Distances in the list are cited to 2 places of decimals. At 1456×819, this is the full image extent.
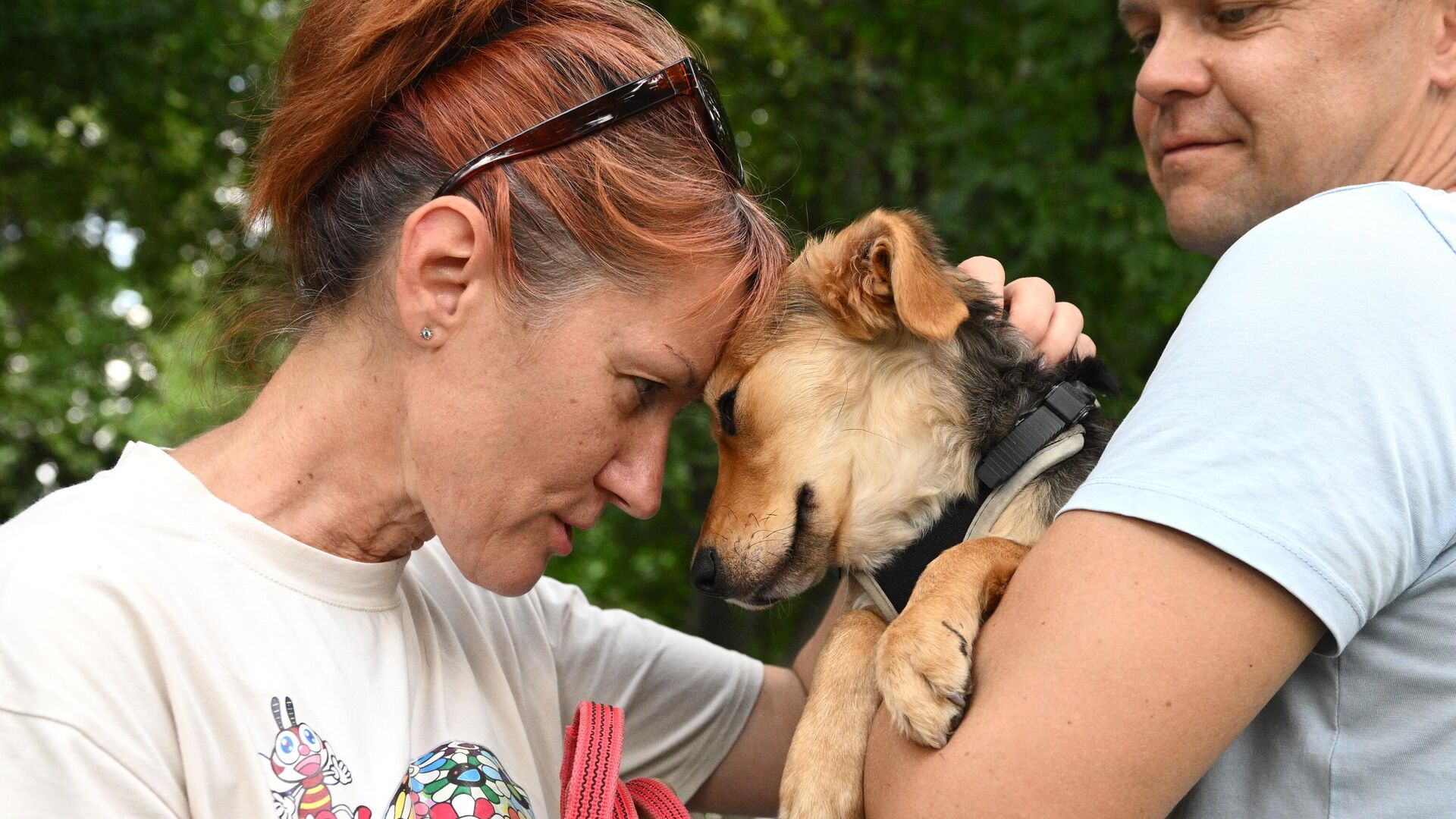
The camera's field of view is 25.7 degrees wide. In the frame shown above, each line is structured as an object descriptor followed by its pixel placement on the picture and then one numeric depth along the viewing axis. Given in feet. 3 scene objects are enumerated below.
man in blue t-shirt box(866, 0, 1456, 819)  3.81
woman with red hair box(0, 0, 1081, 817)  4.08
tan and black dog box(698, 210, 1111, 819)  4.75
